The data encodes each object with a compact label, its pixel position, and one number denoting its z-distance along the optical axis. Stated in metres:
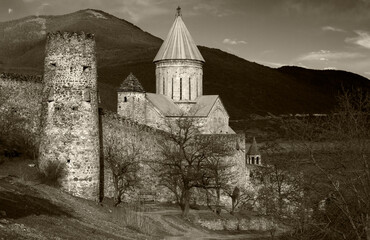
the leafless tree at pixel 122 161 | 31.52
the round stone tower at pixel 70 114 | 27.22
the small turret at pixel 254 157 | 56.26
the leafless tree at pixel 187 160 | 36.09
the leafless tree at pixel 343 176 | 19.19
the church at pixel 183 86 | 45.25
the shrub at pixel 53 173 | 26.88
